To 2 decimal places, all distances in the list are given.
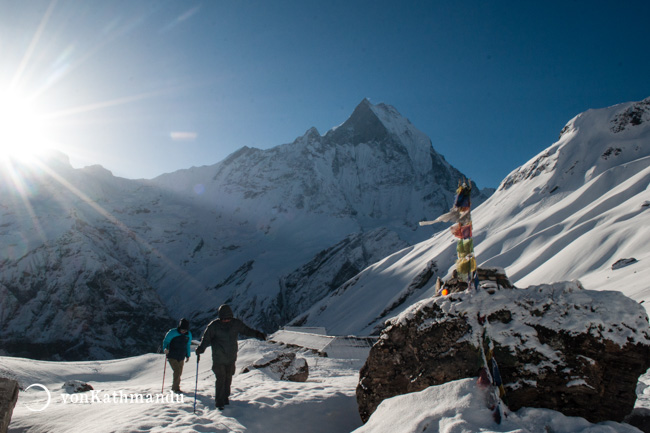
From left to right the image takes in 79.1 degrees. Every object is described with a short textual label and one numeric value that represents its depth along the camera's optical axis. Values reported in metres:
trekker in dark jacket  8.13
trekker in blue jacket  9.97
